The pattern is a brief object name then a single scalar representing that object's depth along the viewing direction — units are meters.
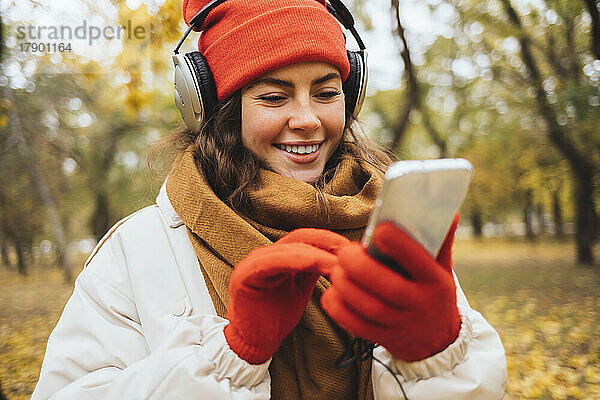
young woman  0.85
